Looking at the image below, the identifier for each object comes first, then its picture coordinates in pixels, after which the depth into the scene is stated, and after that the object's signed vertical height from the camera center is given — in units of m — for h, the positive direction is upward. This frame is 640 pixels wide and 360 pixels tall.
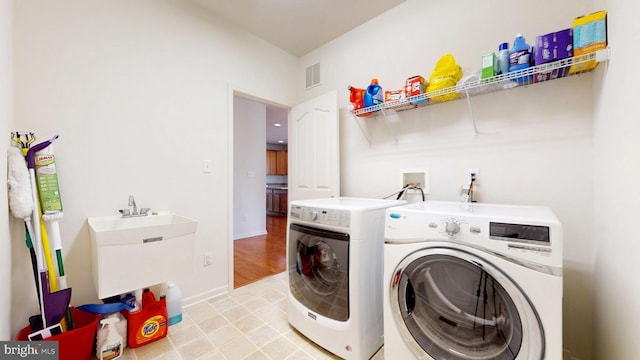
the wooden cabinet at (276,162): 8.07 +0.45
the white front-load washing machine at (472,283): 0.82 -0.44
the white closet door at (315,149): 2.32 +0.27
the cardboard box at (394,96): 1.81 +0.62
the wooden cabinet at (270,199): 7.18 -0.72
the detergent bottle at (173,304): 1.73 -0.94
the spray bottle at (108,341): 1.34 -0.94
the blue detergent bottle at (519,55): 1.29 +0.65
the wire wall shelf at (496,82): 1.17 +0.55
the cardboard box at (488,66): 1.39 +0.63
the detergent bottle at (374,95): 1.99 +0.67
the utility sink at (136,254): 1.27 -0.45
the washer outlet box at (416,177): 1.87 -0.03
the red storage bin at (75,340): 1.22 -0.86
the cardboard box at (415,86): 1.72 +0.64
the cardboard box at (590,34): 1.09 +0.65
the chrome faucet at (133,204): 1.69 -0.19
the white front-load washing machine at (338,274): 1.30 -0.60
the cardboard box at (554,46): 1.19 +0.64
